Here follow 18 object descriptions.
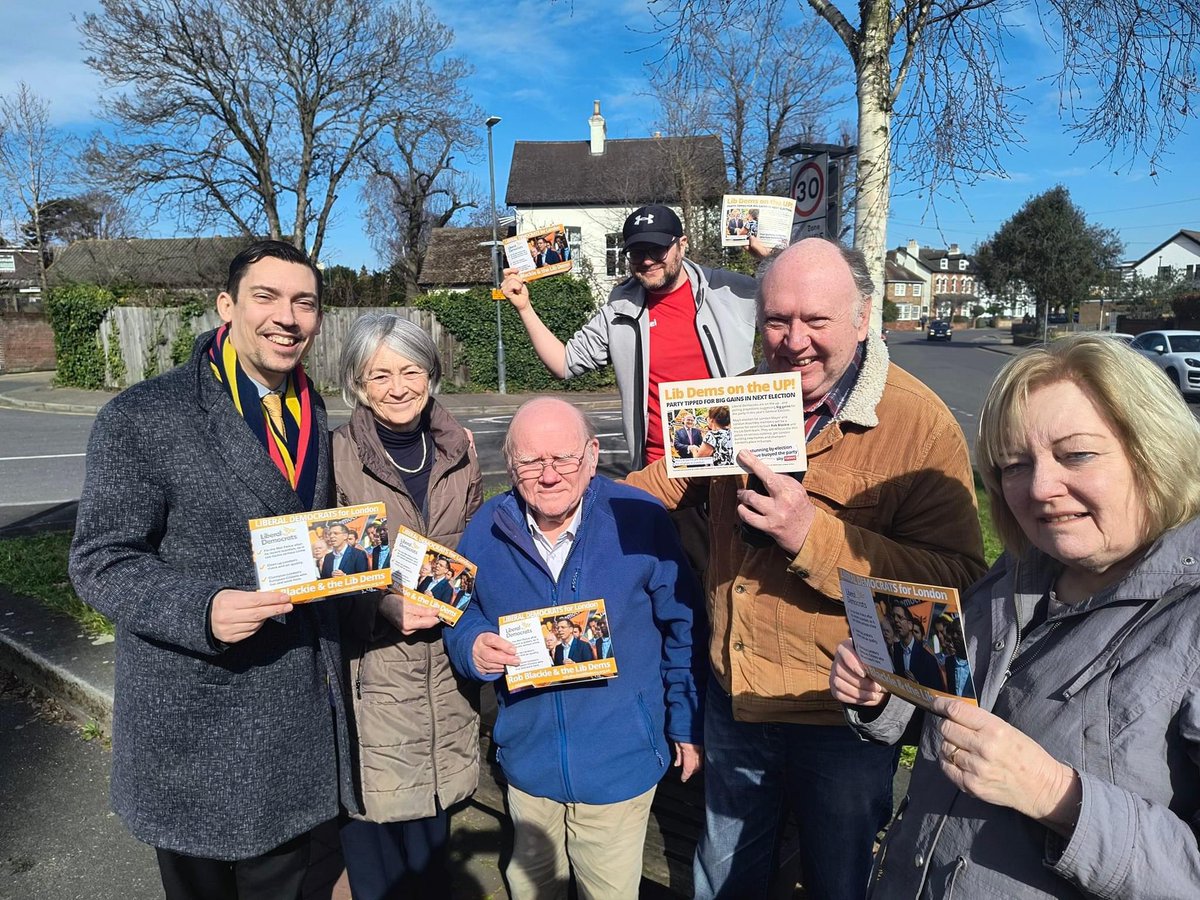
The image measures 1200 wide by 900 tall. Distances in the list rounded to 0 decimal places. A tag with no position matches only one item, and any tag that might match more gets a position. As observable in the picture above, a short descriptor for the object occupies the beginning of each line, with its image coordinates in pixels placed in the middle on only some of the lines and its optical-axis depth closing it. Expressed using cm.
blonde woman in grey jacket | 129
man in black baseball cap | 345
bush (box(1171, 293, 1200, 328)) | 3603
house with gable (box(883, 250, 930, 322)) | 9976
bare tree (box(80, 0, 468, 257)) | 2334
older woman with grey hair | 257
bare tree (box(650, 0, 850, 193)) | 2375
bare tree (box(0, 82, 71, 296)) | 3897
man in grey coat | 203
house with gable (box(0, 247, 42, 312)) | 2446
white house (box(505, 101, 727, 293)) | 2556
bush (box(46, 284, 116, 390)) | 2186
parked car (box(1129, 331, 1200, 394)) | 1942
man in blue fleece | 245
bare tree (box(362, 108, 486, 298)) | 4497
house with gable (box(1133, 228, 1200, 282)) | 6141
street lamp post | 1916
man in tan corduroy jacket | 198
